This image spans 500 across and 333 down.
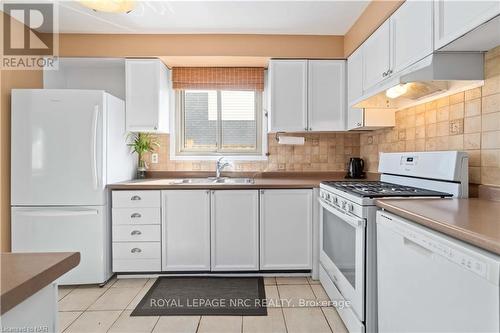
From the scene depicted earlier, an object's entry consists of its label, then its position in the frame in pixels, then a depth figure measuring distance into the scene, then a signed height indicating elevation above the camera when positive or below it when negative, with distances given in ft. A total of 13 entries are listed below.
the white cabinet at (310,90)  9.44 +2.52
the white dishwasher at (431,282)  2.75 -1.38
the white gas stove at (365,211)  5.22 -0.95
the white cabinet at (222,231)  8.55 -1.98
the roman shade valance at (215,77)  10.47 +3.28
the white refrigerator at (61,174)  7.84 -0.23
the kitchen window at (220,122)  10.96 +1.68
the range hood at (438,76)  5.08 +1.67
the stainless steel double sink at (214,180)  9.90 -0.51
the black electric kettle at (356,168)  9.84 -0.07
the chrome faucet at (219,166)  10.28 -0.01
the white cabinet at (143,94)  9.40 +2.39
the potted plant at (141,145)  9.99 +0.74
